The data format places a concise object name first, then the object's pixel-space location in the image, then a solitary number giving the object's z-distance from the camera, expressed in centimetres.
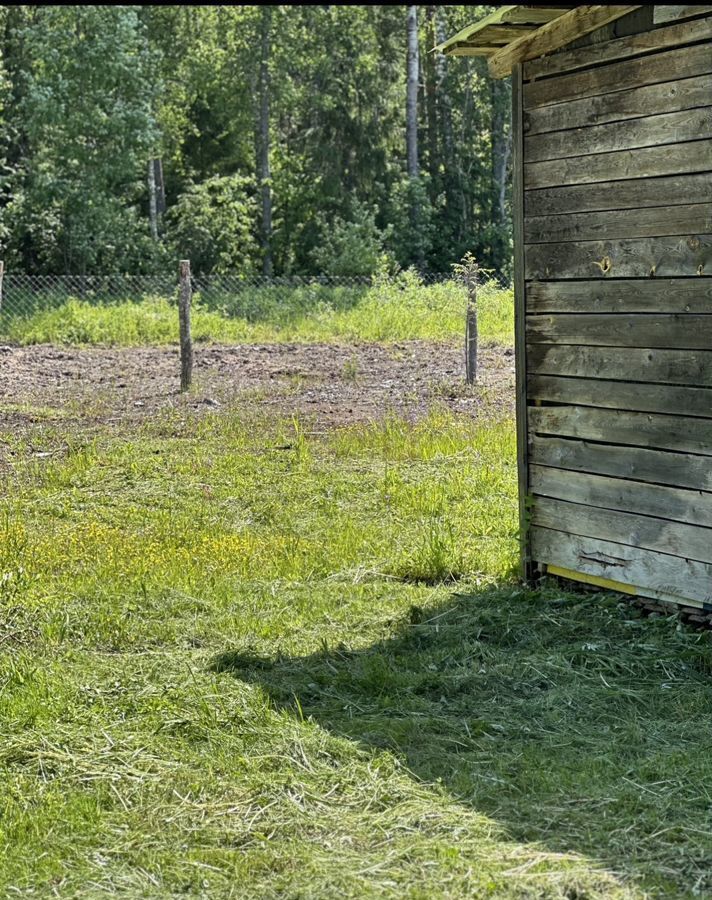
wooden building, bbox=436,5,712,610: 593
